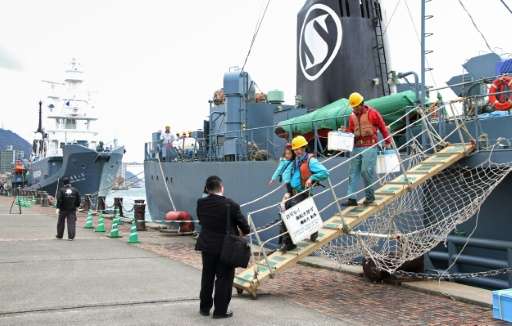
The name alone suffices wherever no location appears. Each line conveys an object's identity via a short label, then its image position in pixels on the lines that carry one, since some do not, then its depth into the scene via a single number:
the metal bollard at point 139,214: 16.75
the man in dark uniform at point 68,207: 13.16
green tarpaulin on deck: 9.44
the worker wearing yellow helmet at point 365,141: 7.41
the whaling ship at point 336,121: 8.02
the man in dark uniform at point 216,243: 5.58
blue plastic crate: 5.53
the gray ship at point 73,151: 44.12
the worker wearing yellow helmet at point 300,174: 6.98
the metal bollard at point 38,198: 36.78
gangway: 6.84
